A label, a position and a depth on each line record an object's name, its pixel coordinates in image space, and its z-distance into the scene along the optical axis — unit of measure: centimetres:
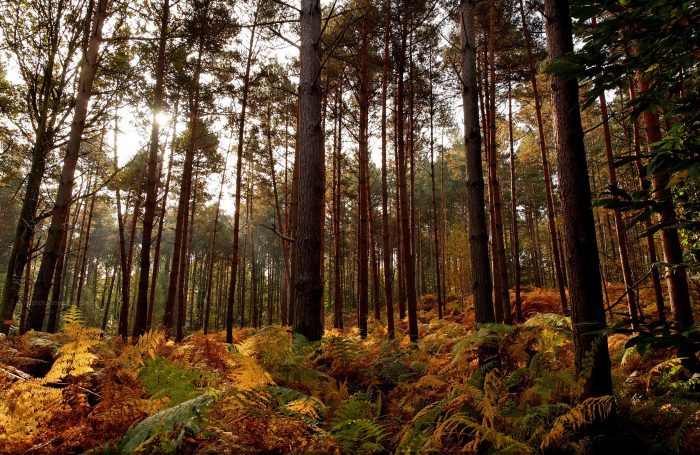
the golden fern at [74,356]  247
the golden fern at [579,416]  227
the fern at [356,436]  200
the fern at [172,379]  233
